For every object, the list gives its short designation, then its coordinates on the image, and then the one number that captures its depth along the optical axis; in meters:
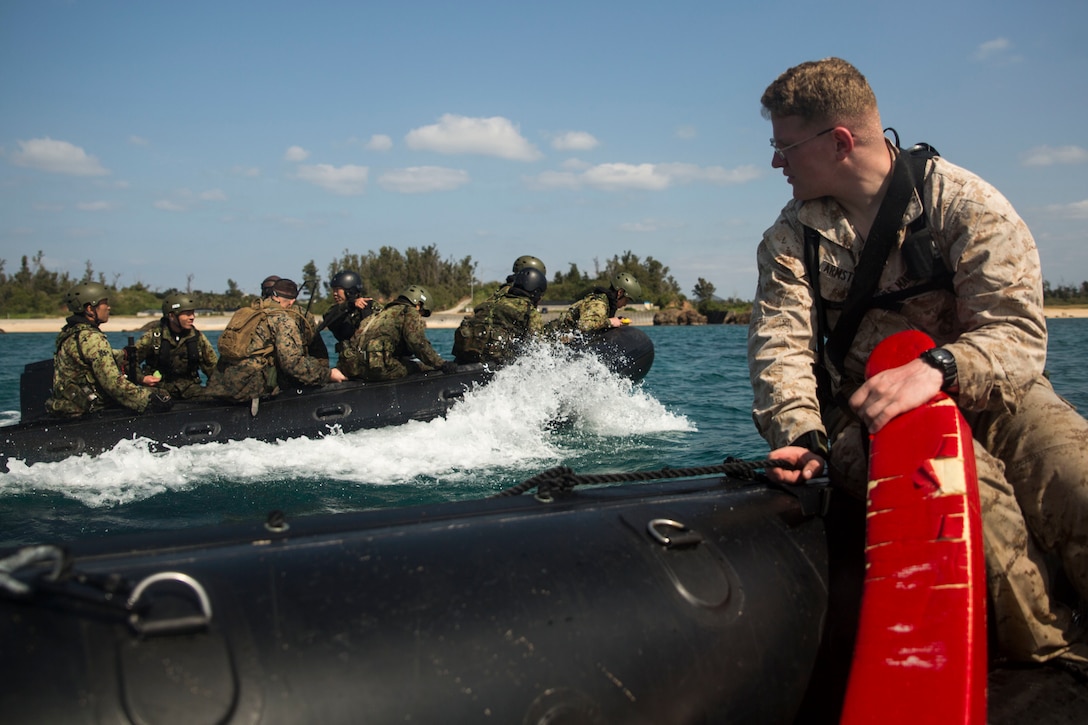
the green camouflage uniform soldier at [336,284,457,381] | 10.81
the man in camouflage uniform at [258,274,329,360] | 10.98
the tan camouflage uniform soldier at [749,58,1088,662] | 2.41
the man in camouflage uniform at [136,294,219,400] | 10.13
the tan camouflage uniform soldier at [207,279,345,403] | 9.70
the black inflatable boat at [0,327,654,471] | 8.47
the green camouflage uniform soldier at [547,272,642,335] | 12.38
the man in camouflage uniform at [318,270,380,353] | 12.02
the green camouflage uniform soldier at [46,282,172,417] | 8.73
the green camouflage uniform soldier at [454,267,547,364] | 11.65
